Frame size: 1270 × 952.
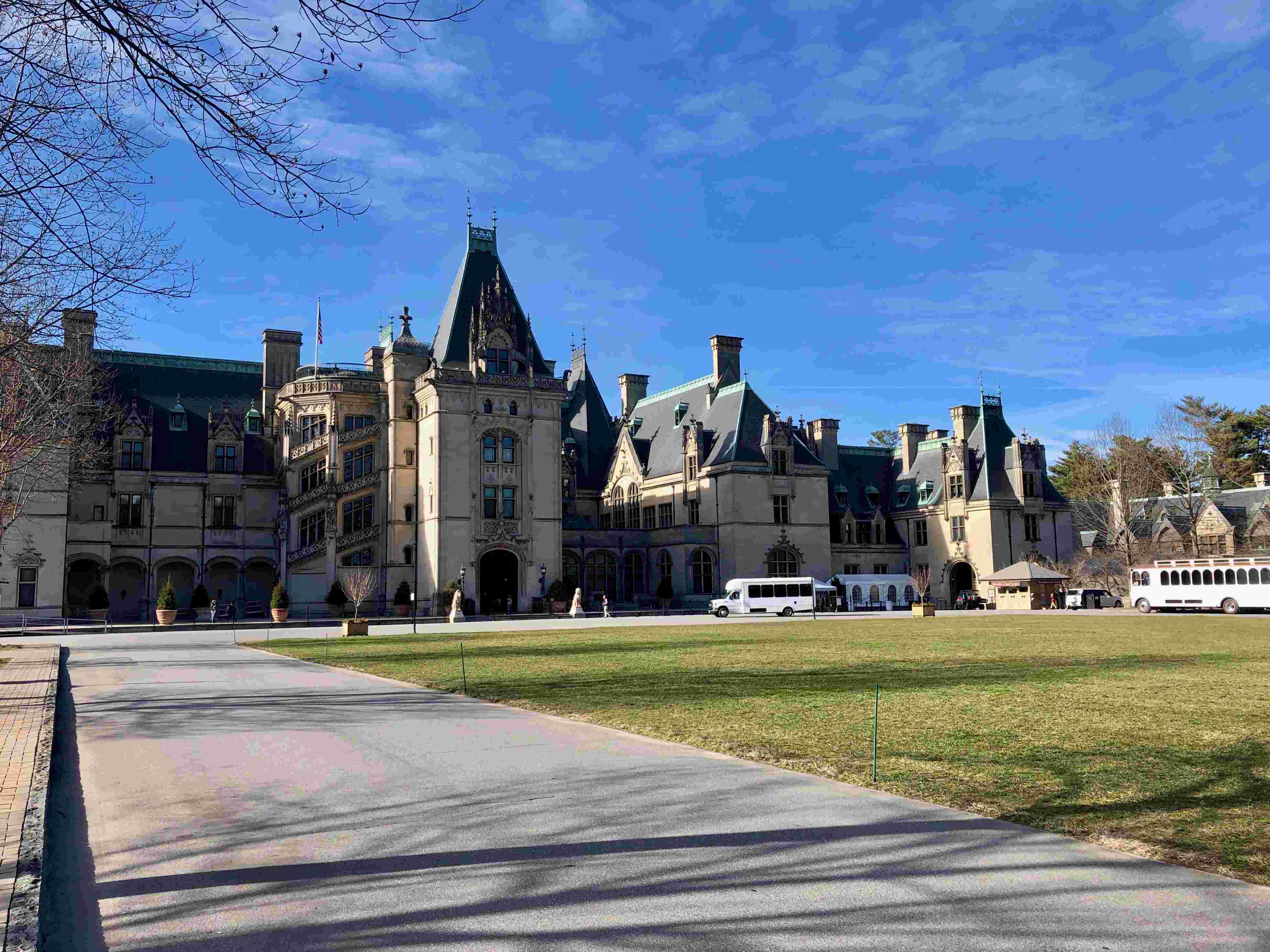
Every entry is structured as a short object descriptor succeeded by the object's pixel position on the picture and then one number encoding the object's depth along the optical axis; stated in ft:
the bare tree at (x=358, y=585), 156.87
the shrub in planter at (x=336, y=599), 170.40
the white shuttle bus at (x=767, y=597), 185.68
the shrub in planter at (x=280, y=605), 158.61
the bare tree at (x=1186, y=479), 236.43
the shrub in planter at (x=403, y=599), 175.11
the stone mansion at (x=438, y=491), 180.14
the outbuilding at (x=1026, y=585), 205.05
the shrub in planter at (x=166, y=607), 150.71
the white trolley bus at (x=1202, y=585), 165.58
